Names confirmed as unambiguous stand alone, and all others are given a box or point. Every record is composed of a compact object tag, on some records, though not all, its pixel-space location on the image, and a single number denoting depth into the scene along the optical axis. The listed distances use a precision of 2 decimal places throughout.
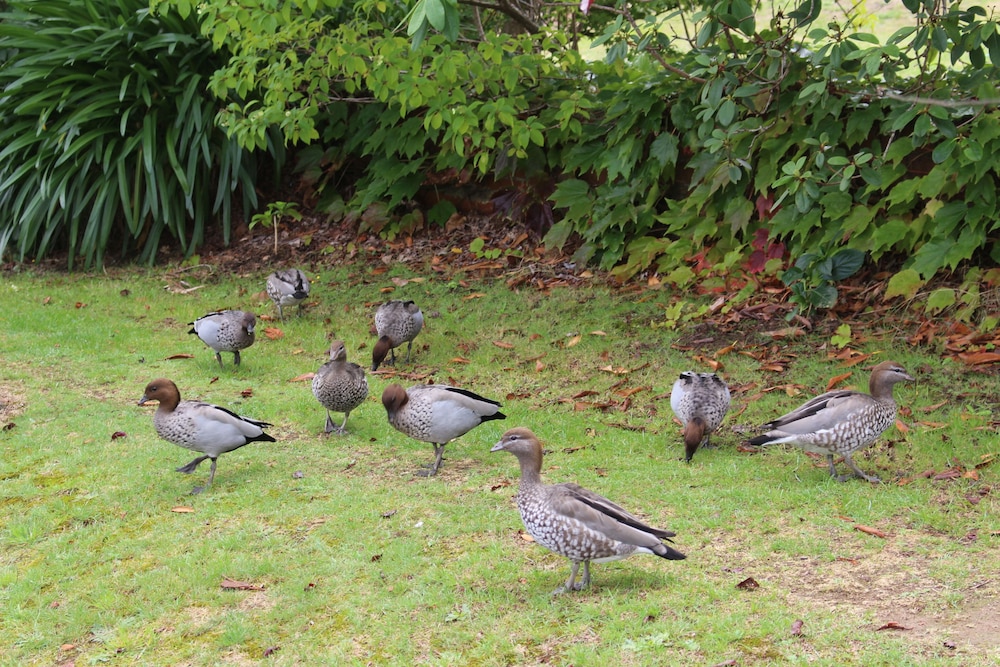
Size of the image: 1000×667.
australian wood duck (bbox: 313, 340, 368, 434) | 7.58
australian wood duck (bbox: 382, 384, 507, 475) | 6.90
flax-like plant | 12.60
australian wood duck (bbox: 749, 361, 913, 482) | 6.26
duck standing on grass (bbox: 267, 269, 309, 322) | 10.43
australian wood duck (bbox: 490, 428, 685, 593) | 4.89
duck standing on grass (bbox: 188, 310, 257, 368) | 9.23
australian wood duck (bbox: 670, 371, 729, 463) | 6.96
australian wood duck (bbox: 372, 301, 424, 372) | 9.29
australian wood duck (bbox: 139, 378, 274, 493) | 6.74
